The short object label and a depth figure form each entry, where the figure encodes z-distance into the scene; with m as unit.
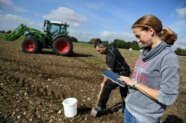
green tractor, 7.72
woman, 1.08
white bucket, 2.68
